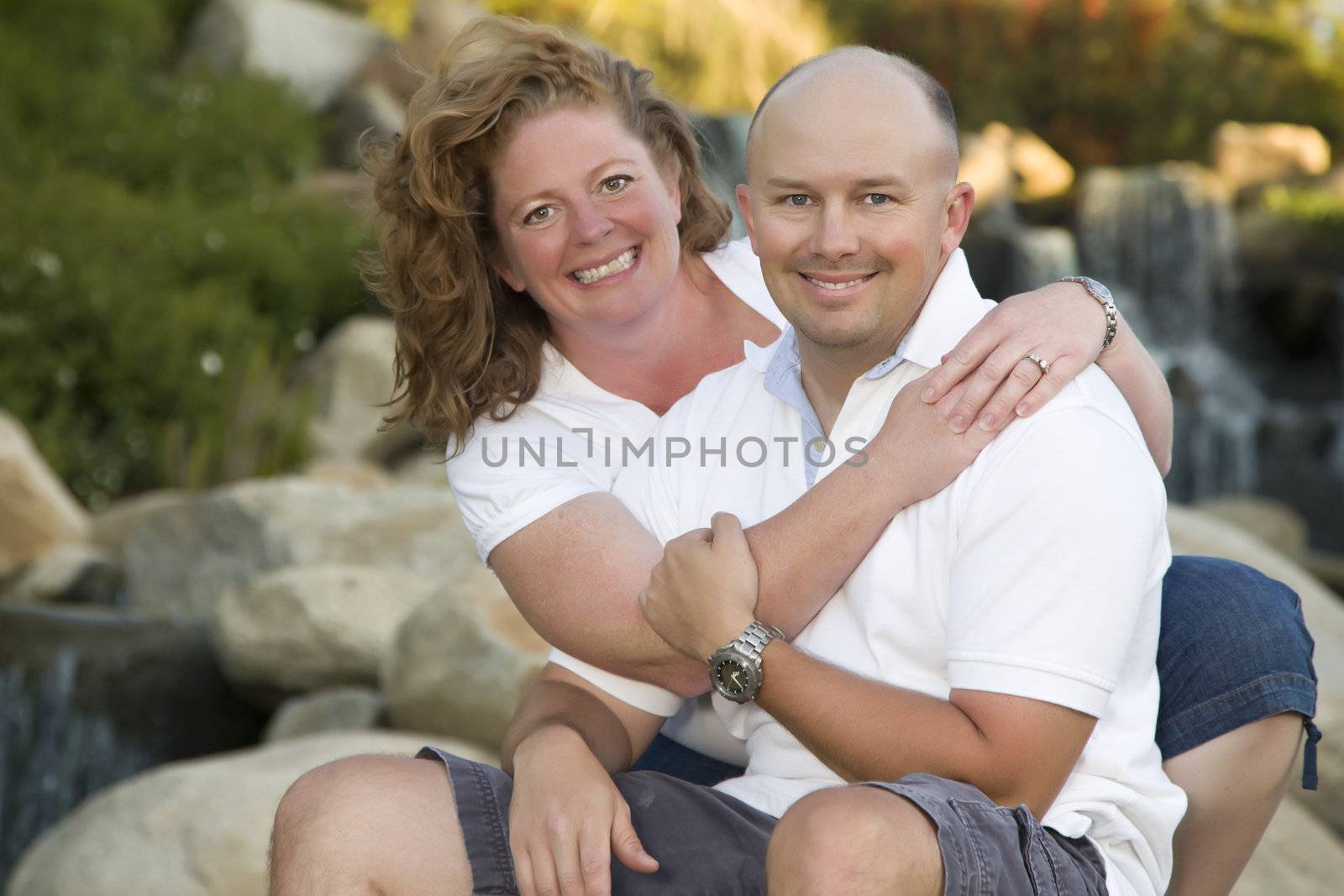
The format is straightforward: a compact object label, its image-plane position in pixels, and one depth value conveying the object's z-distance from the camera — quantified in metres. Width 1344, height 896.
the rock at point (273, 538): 6.39
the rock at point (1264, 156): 13.25
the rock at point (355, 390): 8.91
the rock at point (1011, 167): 12.31
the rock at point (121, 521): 7.17
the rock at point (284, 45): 12.76
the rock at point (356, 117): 12.33
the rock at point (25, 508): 6.82
